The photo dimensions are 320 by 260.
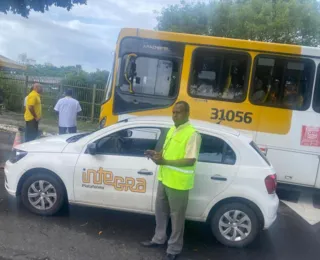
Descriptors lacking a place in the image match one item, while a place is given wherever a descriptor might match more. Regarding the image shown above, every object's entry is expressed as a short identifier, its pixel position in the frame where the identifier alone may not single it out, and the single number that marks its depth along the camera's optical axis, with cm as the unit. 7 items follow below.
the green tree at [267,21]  1350
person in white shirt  638
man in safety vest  292
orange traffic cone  546
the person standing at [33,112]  608
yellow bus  521
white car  343
